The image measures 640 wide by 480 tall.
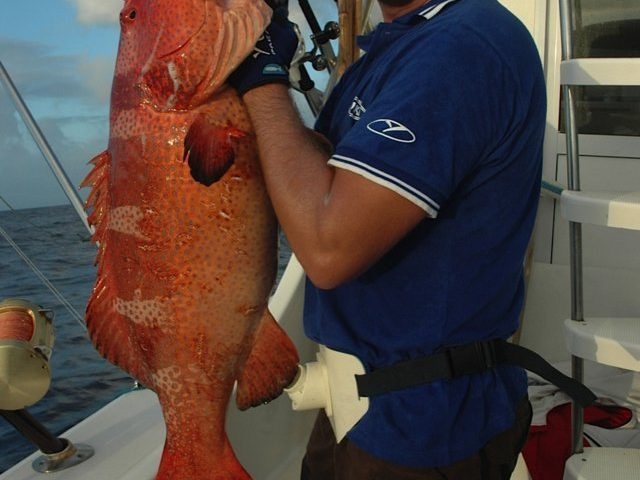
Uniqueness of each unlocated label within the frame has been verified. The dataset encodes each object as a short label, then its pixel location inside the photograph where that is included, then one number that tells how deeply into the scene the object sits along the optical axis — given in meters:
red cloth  2.59
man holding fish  1.29
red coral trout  1.42
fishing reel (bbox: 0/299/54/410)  1.86
